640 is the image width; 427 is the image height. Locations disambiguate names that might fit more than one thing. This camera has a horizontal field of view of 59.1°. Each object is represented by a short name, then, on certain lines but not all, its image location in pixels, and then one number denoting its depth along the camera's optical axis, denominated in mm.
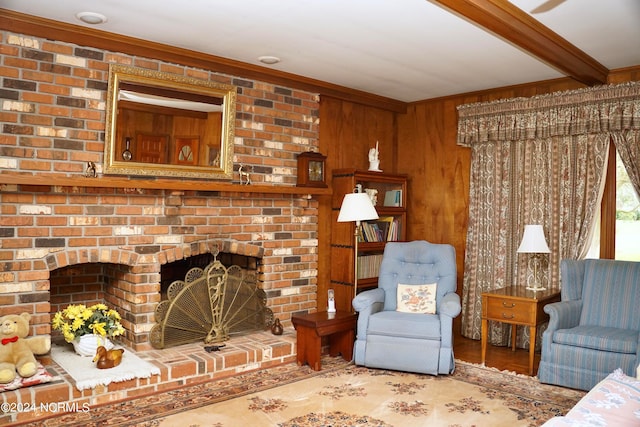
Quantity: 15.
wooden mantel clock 4988
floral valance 4418
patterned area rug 3250
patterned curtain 4570
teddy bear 3244
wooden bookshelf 5168
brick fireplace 3547
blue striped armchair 3670
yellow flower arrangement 3779
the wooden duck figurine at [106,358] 3611
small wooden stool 4266
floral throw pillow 4488
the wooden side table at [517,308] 4215
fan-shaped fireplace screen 4215
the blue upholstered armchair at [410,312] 4113
